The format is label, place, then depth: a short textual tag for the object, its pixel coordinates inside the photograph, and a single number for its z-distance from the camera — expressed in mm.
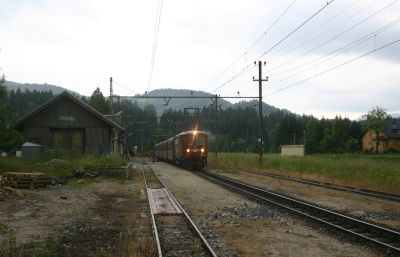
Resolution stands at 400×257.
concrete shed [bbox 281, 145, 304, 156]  76875
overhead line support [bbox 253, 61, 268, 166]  40562
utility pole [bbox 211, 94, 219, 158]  53512
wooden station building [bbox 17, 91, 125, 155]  38375
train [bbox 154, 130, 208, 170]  39906
